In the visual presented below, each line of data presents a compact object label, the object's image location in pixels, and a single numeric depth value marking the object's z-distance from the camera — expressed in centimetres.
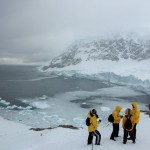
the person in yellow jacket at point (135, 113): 779
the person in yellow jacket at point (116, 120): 812
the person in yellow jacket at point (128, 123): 766
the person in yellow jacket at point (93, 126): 761
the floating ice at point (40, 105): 3871
